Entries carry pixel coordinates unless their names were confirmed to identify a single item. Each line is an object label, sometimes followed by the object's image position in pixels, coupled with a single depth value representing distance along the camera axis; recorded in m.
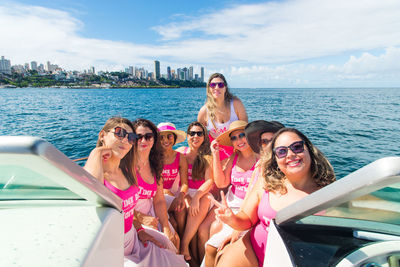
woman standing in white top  3.86
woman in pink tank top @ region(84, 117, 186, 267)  2.02
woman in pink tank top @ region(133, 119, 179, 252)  2.62
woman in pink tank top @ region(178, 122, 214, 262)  2.77
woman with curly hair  1.84
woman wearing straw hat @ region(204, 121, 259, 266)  2.80
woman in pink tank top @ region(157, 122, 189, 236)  3.35
